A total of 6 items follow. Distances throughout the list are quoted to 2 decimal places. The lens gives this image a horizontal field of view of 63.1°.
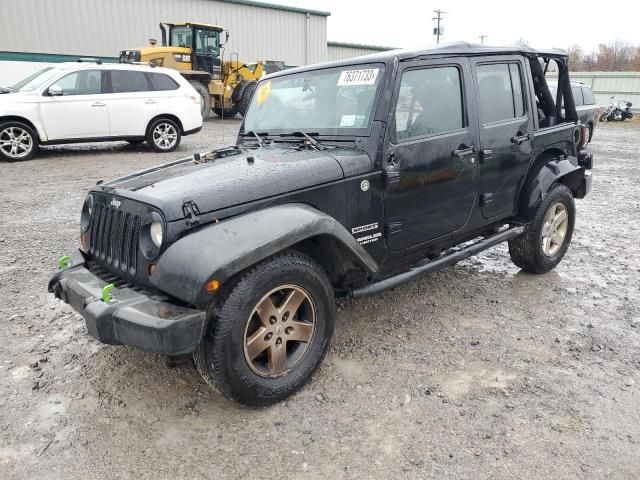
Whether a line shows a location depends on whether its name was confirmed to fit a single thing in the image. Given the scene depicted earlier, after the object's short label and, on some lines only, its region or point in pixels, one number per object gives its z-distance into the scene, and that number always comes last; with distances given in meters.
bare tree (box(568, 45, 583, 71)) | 57.08
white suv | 9.90
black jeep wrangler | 2.59
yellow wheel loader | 17.34
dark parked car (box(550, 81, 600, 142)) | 12.74
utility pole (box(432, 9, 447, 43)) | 39.95
